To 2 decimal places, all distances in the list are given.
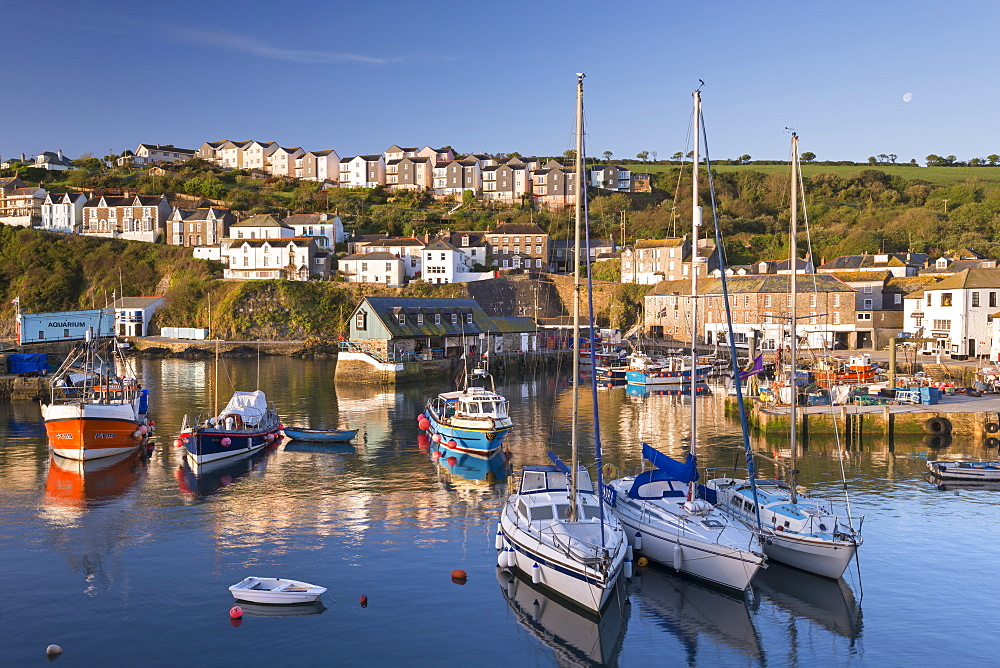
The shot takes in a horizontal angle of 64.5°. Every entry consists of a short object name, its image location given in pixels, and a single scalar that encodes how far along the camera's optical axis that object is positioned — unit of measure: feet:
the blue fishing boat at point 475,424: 113.60
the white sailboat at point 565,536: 57.31
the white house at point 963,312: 197.36
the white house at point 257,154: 463.83
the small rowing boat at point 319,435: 126.82
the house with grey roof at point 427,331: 203.92
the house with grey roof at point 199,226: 343.67
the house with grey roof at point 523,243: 335.26
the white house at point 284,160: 453.58
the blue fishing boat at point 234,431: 110.42
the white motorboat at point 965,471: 98.07
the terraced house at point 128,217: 361.92
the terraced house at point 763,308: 233.76
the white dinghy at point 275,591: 61.16
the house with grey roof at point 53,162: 487.20
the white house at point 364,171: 440.86
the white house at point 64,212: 373.61
